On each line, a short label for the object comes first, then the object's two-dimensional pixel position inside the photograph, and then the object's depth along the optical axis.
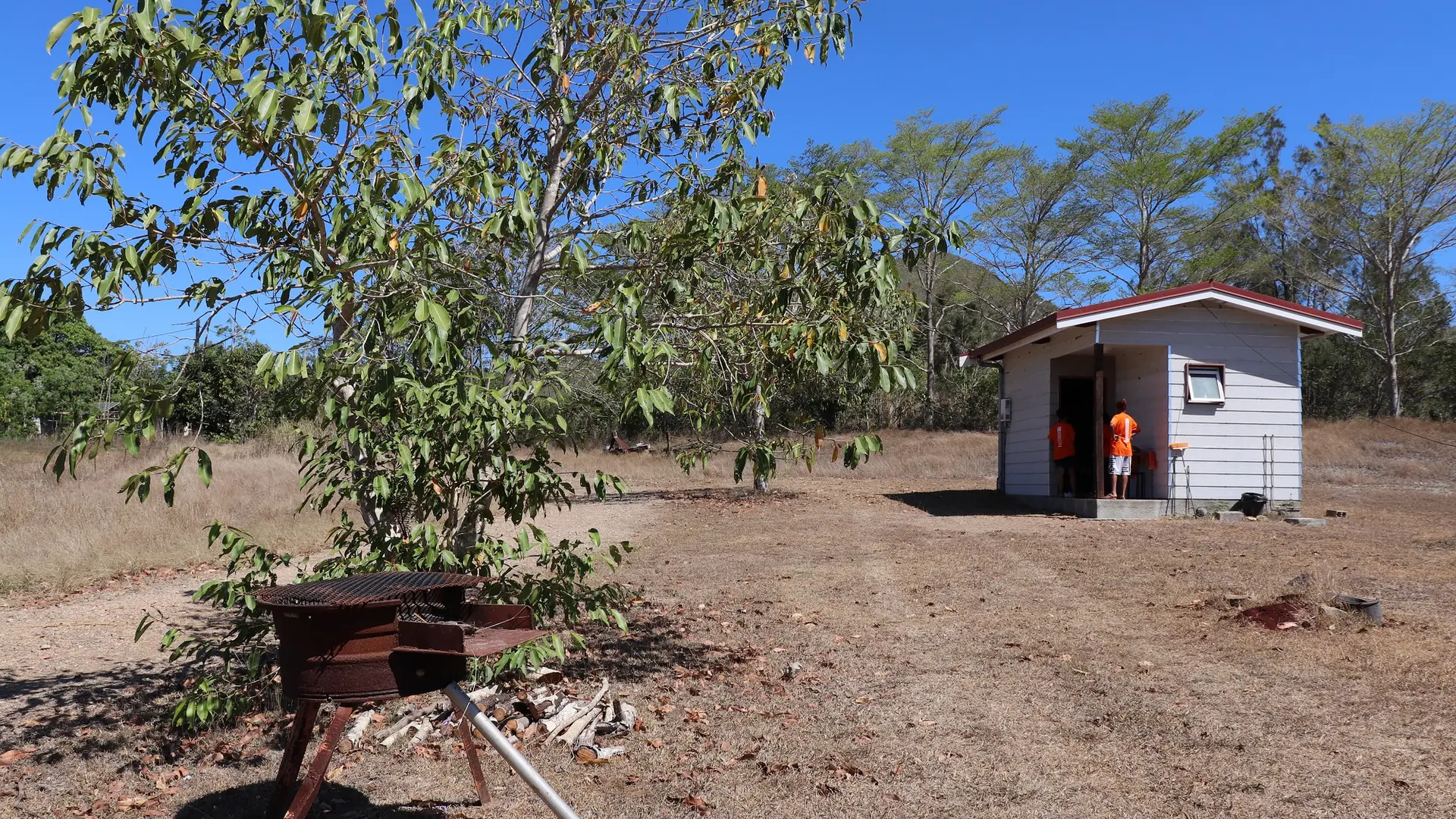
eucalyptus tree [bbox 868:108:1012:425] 41.62
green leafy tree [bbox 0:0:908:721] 3.93
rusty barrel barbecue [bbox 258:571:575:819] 3.02
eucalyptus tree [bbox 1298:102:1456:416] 34.53
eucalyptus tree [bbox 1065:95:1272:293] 41.06
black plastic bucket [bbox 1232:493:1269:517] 14.23
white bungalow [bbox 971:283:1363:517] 14.44
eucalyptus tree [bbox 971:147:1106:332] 43.19
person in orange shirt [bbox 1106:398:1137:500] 14.44
